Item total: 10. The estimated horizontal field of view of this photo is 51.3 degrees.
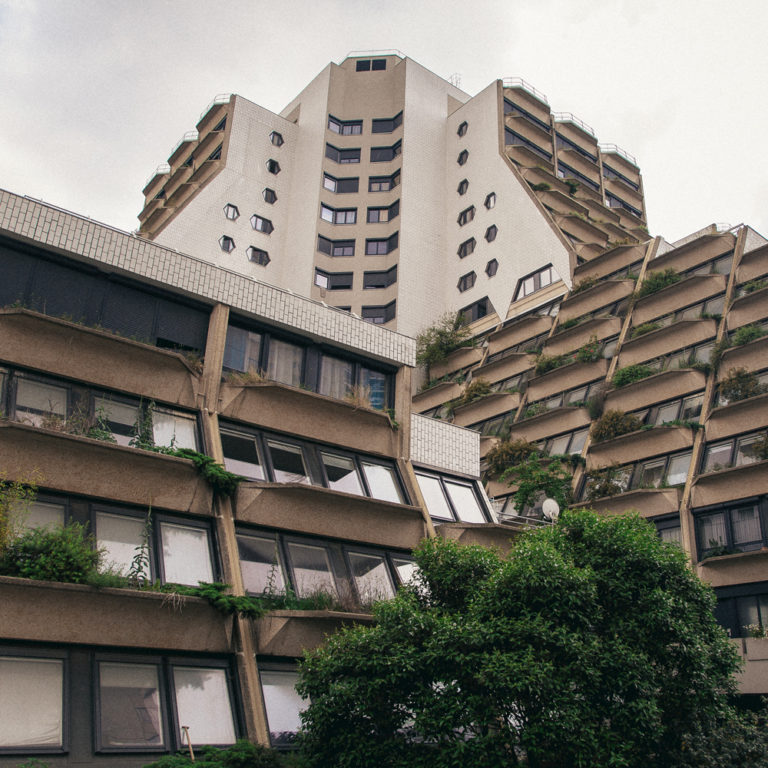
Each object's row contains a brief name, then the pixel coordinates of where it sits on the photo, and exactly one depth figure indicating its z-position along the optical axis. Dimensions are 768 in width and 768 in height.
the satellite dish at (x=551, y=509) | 21.69
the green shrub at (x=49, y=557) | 13.70
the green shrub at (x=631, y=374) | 39.09
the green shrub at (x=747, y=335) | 35.28
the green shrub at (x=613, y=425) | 37.84
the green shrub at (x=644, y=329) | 41.03
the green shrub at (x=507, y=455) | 41.78
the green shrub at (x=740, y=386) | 33.75
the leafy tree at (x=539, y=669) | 12.87
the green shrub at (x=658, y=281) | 42.72
